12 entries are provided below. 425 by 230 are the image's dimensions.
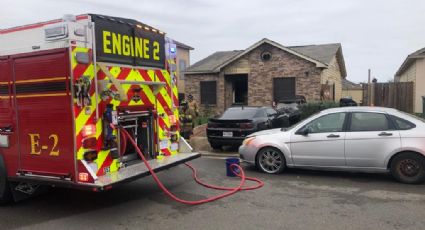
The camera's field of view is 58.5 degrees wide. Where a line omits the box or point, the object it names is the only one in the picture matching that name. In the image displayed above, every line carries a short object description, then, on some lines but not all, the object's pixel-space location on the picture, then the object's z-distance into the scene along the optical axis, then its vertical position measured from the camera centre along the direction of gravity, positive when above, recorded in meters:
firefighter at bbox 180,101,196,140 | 11.01 -0.72
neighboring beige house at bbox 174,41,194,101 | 35.62 +3.61
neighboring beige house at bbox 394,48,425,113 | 20.14 +0.86
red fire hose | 5.99 -1.69
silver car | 7.13 -1.01
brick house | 21.02 +1.12
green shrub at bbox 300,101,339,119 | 16.59 -0.61
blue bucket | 7.99 -1.53
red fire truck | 5.21 -0.09
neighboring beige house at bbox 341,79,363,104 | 38.62 +0.08
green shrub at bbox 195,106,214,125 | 23.76 -1.08
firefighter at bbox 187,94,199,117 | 11.80 -0.31
